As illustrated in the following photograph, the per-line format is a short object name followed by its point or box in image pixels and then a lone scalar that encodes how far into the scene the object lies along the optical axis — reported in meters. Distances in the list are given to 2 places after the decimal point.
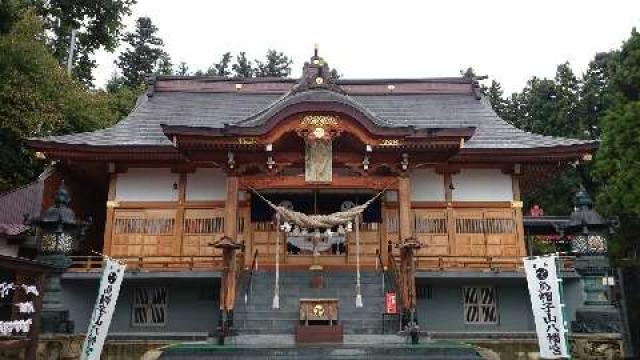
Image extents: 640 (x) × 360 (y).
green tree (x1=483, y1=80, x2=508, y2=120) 43.41
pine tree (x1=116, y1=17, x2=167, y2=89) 51.31
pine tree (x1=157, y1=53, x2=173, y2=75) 52.00
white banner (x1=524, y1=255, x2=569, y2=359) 10.85
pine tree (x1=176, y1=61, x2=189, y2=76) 63.40
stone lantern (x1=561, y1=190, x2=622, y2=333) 12.41
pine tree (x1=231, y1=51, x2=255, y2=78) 61.22
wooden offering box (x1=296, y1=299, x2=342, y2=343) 12.28
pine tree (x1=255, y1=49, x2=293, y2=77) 60.94
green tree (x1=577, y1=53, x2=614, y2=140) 36.91
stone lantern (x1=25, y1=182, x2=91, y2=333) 11.80
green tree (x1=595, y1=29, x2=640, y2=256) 24.39
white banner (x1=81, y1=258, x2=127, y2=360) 10.76
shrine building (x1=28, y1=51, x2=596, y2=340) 13.32
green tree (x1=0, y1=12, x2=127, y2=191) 20.55
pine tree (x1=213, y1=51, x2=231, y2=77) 62.72
